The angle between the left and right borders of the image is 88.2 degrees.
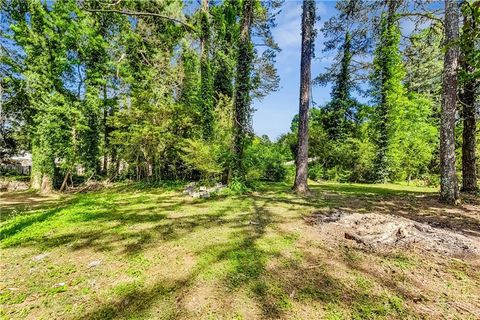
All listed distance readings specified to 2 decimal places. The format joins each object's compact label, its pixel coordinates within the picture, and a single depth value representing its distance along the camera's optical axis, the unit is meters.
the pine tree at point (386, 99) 13.13
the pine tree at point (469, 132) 7.56
